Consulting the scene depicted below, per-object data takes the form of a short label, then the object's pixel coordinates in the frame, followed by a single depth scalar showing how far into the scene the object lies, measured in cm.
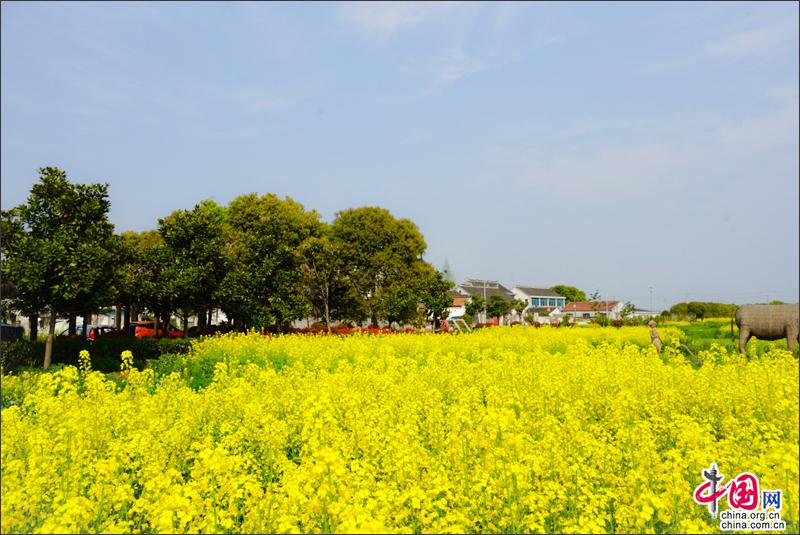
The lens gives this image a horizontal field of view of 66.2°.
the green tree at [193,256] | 2670
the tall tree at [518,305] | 8144
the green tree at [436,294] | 4194
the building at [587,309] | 11400
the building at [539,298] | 11869
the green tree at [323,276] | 3612
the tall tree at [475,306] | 6619
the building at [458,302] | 9944
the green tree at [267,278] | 3166
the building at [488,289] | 10644
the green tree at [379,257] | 4153
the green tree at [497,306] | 7575
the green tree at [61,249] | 1804
